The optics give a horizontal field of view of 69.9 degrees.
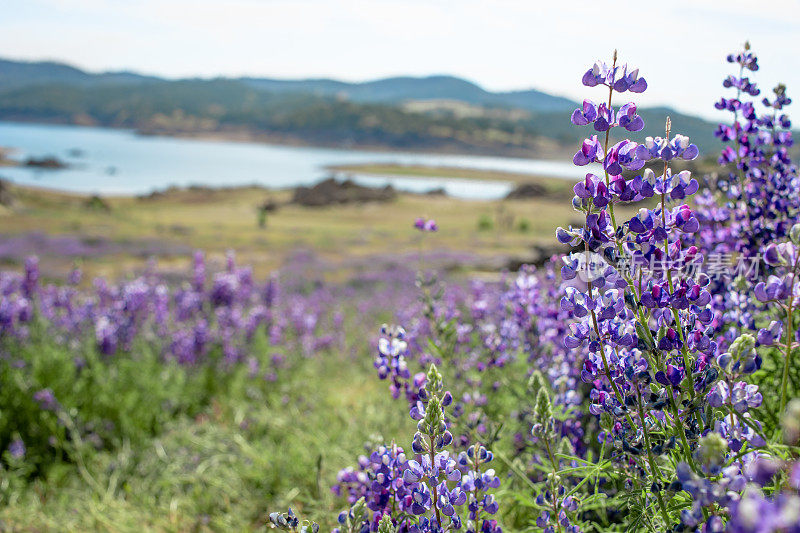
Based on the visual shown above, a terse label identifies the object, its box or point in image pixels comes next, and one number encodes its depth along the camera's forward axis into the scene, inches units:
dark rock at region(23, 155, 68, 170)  3606.1
